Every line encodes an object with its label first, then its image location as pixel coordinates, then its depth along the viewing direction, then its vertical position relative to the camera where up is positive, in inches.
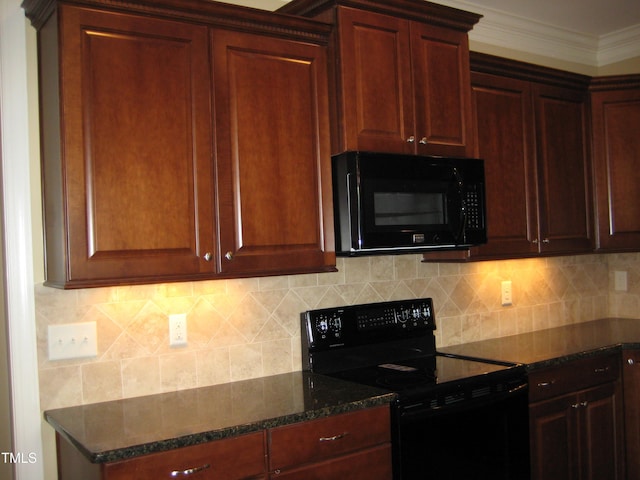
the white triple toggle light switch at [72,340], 79.5 -10.3
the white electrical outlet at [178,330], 87.4 -10.3
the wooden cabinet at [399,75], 89.6 +26.8
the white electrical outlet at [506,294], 127.9 -10.3
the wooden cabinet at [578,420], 101.3 -31.3
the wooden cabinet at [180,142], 71.3 +14.8
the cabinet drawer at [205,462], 62.7 -21.9
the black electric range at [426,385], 83.1 -19.9
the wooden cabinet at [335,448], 72.0 -24.1
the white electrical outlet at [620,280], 145.9 -9.6
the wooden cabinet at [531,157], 111.5 +16.6
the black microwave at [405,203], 88.0 +7.0
